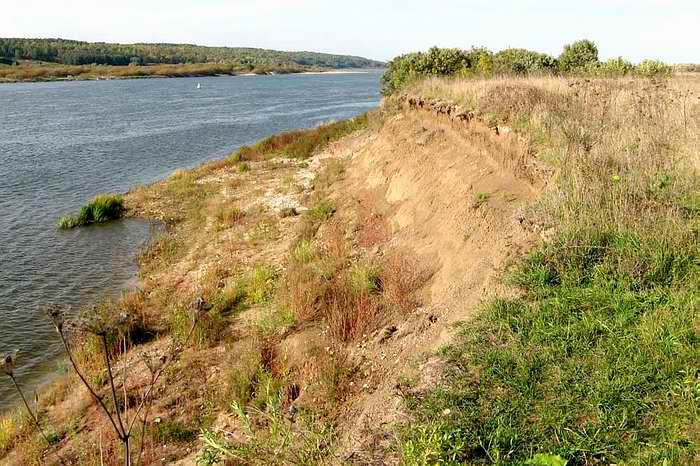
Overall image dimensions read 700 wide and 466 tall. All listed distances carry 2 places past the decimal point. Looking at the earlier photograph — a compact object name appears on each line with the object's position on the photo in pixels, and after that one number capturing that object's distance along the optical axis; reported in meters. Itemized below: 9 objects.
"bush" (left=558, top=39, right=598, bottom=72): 23.14
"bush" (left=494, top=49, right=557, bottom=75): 21.48
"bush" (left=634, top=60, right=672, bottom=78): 15.95
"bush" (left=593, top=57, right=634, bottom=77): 16.90
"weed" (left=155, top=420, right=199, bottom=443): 7.25
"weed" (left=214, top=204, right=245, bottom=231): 17.69
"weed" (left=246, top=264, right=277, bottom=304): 11.30
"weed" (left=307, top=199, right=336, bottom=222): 15.55
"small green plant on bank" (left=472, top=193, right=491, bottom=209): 9.96
